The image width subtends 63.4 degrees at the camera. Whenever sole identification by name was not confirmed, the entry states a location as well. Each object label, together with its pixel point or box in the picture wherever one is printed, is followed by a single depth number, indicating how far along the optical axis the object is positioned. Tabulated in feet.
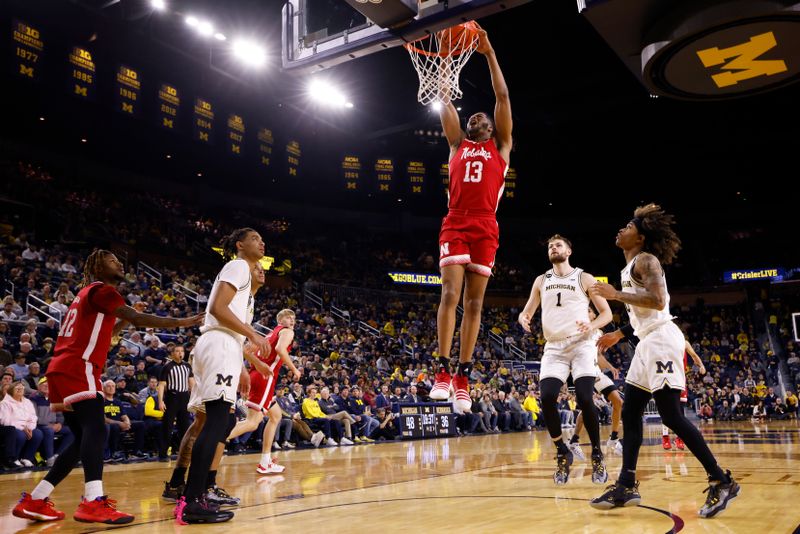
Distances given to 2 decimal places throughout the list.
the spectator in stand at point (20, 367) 32.86
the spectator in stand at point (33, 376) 32.96
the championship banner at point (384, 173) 104.99
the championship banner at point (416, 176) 107.04
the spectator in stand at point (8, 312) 38.81
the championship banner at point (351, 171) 102.73
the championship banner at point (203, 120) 78.12
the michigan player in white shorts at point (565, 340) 20.35
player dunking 16.26
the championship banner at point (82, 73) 64.08
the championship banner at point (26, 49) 59.88
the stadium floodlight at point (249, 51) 65.87
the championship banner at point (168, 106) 73.51
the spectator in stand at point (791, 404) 74.79
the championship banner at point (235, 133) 83.25
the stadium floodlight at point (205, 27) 62.75
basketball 18.13
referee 30.96
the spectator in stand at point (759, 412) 72.95
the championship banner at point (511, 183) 109.50
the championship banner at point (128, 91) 68.95
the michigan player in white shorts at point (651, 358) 15.98
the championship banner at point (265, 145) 88.84
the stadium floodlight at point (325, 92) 79.61
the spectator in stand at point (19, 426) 28.89
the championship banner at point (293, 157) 93.91
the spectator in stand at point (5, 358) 33.33
